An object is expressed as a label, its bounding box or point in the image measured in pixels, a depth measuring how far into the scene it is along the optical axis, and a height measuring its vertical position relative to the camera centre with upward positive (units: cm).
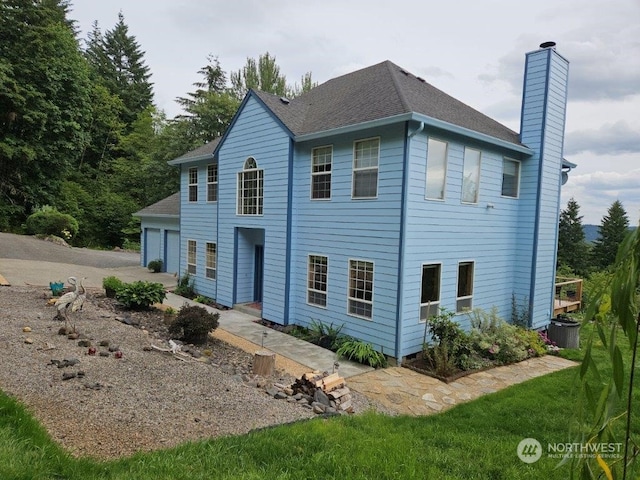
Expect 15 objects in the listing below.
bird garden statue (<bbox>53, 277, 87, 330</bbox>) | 764 -194
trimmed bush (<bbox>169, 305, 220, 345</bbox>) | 824 -249
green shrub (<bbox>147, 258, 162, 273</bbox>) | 1903 -288
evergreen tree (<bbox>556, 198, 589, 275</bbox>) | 3167 -187
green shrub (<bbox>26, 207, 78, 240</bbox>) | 2450 -122
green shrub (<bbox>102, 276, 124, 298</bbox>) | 1174 -241
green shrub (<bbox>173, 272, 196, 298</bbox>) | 1436 -296
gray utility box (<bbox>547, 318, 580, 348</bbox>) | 1065 -316
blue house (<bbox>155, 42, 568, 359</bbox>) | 848 +27
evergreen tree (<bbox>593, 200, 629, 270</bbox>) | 3259 -102
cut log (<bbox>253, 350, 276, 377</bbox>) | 685 -271
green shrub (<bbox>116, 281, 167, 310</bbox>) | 1048 -239
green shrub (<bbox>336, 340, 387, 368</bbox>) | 819 -301
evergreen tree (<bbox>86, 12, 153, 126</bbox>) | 3891 +1468
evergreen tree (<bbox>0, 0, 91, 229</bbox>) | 2544 +669
